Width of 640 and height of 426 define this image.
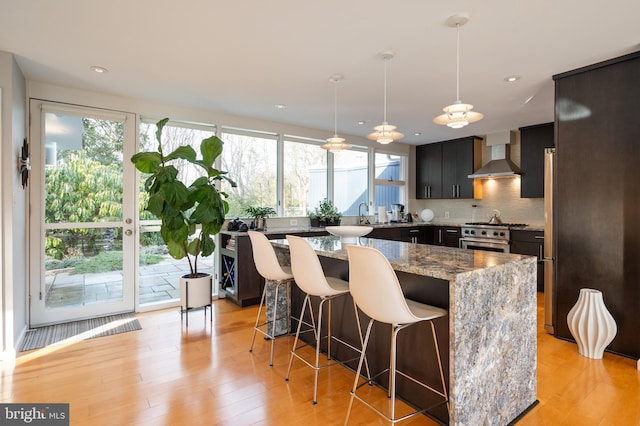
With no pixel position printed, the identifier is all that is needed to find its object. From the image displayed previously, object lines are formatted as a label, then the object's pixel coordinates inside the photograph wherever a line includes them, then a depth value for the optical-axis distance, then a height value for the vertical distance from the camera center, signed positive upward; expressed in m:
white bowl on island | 2.82 -0.16
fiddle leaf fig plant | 3.44 +0.13
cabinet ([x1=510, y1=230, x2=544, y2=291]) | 4.95 -0.51
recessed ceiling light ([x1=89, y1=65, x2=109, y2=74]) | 3.08 +1.31
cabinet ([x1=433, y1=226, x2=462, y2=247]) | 6.13 -0.46
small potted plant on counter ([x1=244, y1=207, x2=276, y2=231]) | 4.64 -0.06
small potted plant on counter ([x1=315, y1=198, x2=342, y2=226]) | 5.34 -0.04
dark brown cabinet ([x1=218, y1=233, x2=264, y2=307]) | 4.20 -0.77
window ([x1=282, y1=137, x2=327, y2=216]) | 5.34 +0.57
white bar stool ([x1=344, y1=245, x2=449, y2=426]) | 1.70 -0.44
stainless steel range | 5.29 -0.42
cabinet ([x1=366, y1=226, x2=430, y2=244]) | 5.65 -0.40
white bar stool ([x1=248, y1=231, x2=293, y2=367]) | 2.70 -0.41
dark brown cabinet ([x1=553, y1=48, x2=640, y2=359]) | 2.79 +0.15
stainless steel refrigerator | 3.33 -0.39
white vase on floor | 2.76 -0.93
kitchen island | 1.72 -0.70
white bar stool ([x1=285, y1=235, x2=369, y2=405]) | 2.25 -0.45
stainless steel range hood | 5.55 +0.83
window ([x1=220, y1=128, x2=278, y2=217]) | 4.82 +0.64
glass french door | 3.51 -0.01
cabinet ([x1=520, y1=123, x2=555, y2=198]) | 5.18 +0.84
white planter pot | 3.72 -0.88
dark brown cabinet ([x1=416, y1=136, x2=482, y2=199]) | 6.15 +0.83
